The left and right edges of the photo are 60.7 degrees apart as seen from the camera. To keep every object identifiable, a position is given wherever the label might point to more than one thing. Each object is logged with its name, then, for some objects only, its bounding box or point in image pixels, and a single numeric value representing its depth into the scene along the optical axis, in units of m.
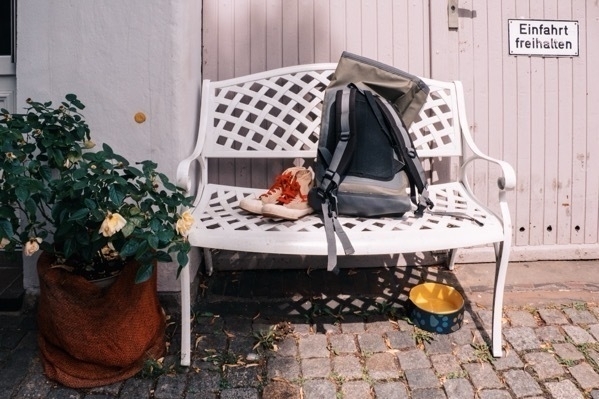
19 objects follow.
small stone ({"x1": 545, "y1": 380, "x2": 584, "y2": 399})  2.07
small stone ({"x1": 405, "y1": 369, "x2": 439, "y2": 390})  2.13
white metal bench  2.18
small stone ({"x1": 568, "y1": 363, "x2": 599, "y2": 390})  2.14
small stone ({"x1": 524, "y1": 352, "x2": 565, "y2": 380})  2.21
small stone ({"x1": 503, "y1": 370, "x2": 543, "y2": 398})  2.09
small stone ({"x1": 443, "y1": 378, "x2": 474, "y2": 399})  2.07
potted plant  1.99
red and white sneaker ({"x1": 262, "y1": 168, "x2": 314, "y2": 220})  2.33
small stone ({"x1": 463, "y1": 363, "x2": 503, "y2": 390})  2.14
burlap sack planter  2.11
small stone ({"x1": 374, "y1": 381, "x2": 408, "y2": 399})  2.07
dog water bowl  2.50
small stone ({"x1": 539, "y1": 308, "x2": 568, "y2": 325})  2.66
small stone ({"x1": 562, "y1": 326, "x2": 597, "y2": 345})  2.47
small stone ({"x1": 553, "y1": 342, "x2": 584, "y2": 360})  2.33
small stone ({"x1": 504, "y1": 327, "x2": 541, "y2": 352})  2.42
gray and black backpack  2.40
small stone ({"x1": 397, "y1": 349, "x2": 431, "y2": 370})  2.27
